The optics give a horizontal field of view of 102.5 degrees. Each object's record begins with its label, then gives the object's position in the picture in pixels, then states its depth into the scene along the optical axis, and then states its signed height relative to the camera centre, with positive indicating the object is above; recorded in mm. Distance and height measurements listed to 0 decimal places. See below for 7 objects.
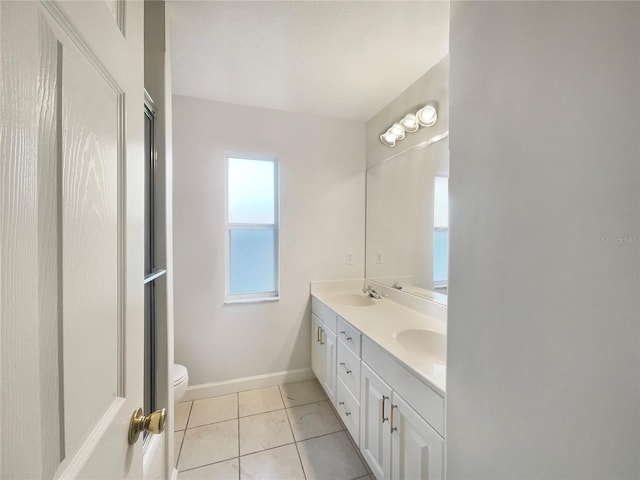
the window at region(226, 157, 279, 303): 2326 +58
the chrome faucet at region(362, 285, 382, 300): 2309 -522
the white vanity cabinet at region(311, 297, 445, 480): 995 -840
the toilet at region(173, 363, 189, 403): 1690 -991
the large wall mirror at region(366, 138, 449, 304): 1785 +122
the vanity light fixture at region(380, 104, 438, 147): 1733 +842
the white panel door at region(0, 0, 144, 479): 284 +0
